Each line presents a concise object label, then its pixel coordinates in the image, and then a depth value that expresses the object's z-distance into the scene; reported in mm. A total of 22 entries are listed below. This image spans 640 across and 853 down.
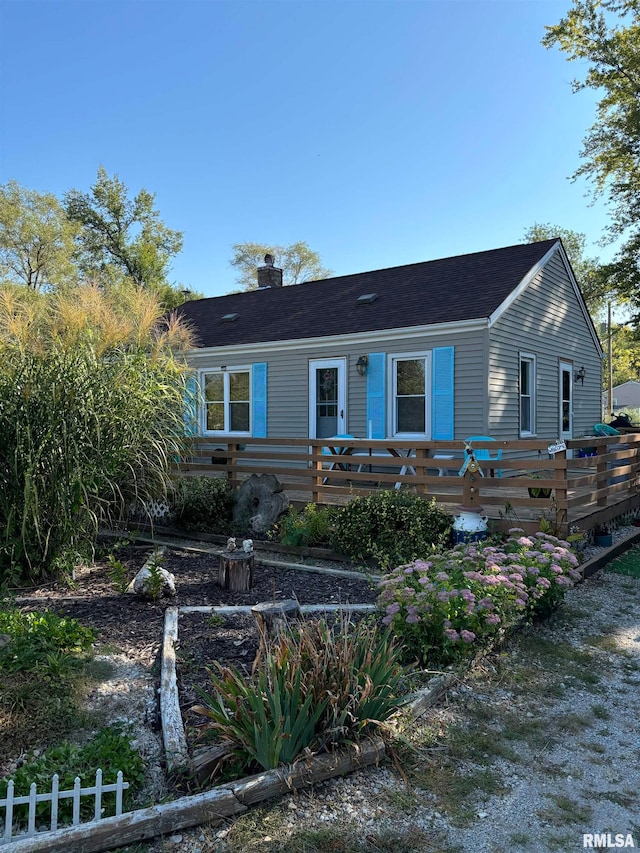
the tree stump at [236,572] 4625
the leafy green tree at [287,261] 44344
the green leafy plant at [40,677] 2480
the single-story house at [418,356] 9336
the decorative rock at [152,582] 4219
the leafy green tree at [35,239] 29734
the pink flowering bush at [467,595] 3225
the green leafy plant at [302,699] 2199
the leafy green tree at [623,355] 21641
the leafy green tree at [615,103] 16844
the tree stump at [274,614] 3244
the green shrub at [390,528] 5340
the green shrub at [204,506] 6801
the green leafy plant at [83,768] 2037
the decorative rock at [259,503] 6656
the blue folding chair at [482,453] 8408
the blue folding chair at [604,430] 12477
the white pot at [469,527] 5488
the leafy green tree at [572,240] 37206
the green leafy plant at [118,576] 4383
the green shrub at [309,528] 6055
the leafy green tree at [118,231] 30984
